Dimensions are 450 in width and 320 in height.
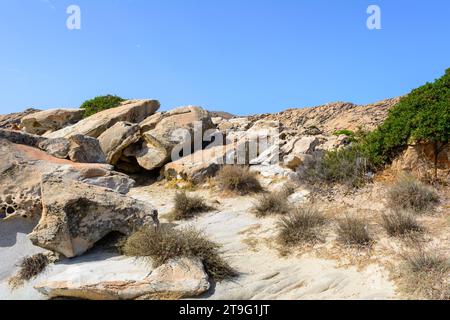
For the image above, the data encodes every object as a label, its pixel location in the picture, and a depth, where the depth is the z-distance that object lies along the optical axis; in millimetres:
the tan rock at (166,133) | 11492
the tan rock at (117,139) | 11719
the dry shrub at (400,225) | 5543
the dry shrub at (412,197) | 6414
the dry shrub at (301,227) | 5781
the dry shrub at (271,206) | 7227
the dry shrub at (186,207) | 7789
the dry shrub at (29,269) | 5266
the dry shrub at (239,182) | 9016
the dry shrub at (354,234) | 5441
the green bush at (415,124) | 7164
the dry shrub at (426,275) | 4074
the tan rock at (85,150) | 8442
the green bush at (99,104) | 17859
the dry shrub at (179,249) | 4875
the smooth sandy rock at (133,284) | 4367
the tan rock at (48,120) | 16609
